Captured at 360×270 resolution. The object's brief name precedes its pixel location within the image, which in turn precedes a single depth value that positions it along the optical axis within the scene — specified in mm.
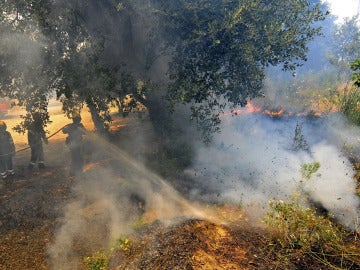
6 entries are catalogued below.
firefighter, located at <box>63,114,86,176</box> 8188
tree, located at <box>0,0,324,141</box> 6320
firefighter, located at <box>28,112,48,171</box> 7180
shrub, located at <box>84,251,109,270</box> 4273
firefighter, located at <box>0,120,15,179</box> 8320
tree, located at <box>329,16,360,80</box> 17141
